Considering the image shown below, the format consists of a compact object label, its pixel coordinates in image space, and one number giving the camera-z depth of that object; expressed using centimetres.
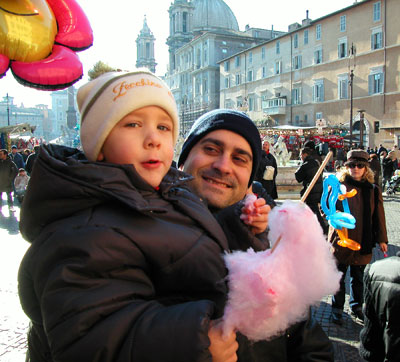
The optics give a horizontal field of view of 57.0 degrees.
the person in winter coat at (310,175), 751
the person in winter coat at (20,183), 1224
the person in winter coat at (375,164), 1347
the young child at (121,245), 95
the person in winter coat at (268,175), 857
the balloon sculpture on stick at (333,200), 212
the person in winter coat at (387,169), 1683
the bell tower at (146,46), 10262
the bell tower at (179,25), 8869
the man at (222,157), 193
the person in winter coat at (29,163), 1106
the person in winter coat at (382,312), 260
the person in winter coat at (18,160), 1556
